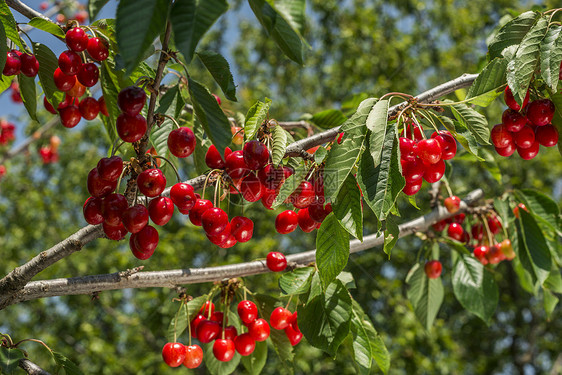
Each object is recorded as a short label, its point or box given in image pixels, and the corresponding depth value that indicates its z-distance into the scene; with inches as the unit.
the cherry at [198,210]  39.6
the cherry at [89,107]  41.7
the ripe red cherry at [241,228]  40.5
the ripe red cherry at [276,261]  42.8
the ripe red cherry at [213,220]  38.9
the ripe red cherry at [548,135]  39.9
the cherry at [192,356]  44.1
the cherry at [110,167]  36.9
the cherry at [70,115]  42.2
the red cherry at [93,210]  37.6
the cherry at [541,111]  38.9
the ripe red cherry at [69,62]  39.8
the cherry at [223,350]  43.9
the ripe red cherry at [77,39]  39.5
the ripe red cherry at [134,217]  37.3
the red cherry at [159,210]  38.0
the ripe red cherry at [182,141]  38.5
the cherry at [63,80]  40.6
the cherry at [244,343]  44.4
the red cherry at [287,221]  40.7
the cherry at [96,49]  39.5
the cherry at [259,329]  44.1
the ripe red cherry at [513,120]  39.7
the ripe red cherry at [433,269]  52.2
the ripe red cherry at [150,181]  37.1
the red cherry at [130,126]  36.3
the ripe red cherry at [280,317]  43.6
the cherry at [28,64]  40.6
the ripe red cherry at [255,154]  37.5
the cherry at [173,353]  43.3
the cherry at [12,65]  39.9
